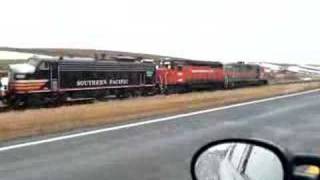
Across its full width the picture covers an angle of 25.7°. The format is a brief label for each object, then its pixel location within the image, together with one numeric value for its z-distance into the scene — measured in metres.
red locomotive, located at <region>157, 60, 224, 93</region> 51.99
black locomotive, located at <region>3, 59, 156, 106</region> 35.72
